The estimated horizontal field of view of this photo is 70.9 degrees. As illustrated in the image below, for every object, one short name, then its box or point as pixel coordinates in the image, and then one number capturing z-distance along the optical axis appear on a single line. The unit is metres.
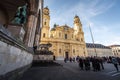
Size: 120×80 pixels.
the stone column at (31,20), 8.08
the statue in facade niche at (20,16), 4.43
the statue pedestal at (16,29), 3.84
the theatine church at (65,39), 39.12
